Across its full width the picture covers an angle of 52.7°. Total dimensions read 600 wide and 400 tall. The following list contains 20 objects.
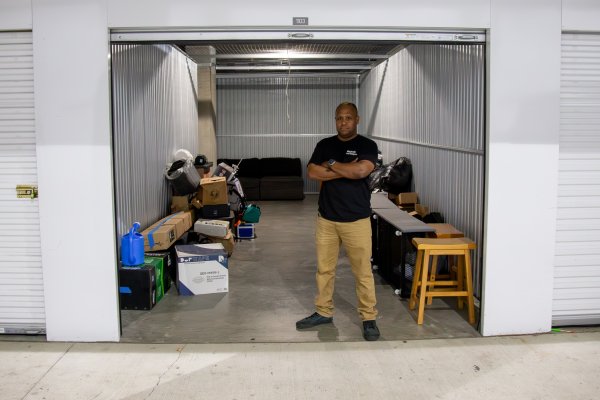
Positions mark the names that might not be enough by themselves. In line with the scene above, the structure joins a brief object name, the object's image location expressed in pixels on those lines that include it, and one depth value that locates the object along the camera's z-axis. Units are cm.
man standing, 459
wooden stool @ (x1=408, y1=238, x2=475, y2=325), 495
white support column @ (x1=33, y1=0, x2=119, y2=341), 436
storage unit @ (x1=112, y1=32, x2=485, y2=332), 568
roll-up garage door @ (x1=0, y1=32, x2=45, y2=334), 452
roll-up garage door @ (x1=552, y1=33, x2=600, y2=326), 471
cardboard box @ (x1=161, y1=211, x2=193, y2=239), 672
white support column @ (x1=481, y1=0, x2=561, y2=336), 450
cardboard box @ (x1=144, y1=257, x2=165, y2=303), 567
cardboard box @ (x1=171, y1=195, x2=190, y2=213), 773
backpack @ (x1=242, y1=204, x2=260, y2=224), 933
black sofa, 1373
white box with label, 591
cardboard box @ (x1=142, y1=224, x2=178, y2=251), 598
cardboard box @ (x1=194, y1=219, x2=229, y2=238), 724
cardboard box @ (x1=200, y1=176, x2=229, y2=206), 787
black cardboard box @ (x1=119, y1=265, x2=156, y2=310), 535
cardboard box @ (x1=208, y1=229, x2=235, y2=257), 741
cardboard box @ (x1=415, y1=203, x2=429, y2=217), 716
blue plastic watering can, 541
